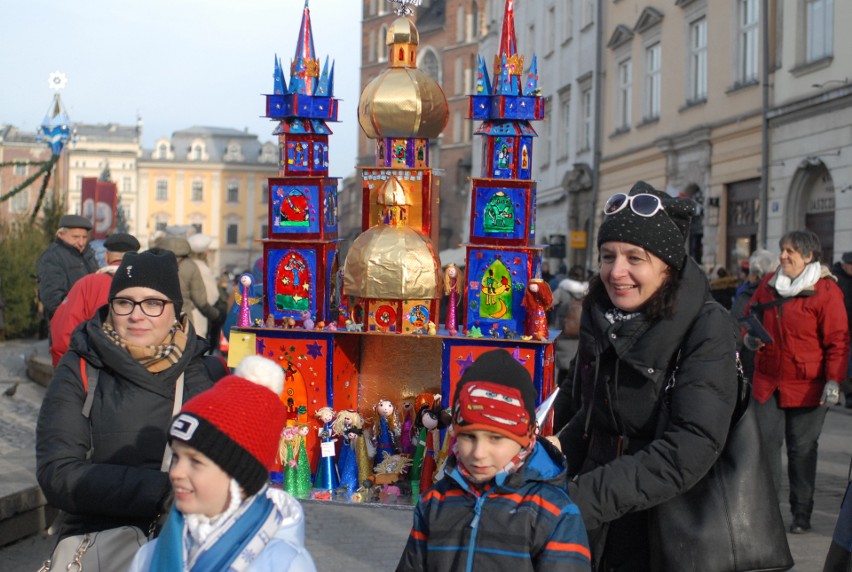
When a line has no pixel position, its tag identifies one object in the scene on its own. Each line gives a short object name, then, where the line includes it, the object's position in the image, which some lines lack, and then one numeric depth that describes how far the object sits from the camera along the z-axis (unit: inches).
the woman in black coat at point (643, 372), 122.3
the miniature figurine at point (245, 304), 324.5
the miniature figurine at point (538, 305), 306.0
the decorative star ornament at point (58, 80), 813.9
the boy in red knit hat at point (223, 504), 110.5
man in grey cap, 388.2
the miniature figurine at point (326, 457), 316.9
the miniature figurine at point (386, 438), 324.8
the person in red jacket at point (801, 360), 290.4
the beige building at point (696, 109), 855.1
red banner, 778.2
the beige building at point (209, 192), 4266.7
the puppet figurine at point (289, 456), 315.9
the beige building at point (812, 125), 693.9
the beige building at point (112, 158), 4279.0
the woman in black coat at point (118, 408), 134.8
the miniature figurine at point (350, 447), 318.3
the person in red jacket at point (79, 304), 258.7
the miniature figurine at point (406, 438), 323.0
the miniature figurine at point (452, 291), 317.1
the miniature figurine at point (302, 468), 316.5
